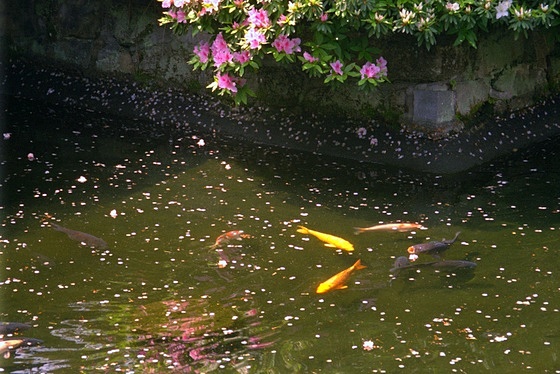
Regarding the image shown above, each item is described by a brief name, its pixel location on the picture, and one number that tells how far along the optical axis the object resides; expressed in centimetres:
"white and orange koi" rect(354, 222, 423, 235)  926
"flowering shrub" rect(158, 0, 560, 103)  1036
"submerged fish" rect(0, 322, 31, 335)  717
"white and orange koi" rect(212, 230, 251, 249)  895
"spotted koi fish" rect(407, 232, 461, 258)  866
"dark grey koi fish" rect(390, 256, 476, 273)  844
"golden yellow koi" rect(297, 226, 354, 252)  887
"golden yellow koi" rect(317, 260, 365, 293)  810
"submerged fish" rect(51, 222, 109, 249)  882
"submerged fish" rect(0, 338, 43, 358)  690
